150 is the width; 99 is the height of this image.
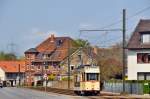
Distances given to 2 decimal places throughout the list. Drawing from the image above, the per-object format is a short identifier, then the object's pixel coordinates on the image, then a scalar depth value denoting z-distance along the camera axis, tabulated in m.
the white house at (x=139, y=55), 77.62
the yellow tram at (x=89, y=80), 59.78
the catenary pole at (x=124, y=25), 57.47
